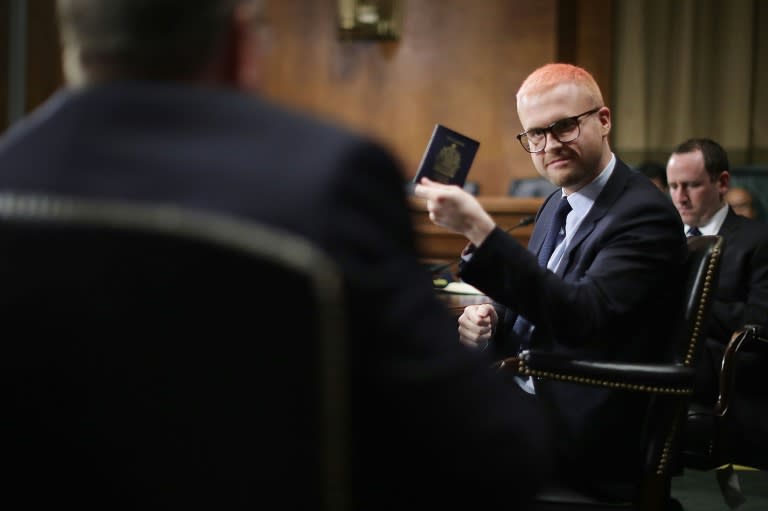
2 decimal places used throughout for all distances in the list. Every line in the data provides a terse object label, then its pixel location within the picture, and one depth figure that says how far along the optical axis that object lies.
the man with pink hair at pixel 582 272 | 1.88
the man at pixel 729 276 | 2.93
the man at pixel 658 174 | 5.03
